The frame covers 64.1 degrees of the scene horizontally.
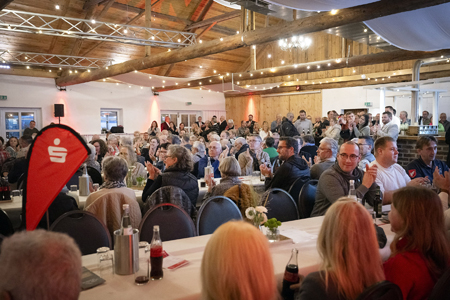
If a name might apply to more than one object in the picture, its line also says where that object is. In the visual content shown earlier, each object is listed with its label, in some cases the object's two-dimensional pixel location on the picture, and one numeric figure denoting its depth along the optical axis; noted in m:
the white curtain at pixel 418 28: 5.07
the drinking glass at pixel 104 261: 1.97
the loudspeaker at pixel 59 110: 13.80
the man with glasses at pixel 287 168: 4.07
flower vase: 2.40
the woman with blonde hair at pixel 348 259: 1.42
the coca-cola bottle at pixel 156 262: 1.86
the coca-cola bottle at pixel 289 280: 1.80
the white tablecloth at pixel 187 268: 1.70
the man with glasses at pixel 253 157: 5.75
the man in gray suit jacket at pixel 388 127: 7.97
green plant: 2.36
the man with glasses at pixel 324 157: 4.57
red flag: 1.74
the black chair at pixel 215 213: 2.90
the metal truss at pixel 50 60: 11.88
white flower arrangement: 2.40
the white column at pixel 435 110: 9.34
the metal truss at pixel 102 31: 9.26
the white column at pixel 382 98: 9.92
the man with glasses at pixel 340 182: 3.21
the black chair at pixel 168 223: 2.73
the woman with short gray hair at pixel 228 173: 3.56
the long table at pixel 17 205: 3.66
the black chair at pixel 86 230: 2.51
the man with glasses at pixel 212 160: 5.86
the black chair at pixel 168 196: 3.40
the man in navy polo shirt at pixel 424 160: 4.13
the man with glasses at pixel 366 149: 5.29
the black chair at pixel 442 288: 1.50
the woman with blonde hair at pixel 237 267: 1.14
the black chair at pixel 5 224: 2.90
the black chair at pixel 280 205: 3.36
